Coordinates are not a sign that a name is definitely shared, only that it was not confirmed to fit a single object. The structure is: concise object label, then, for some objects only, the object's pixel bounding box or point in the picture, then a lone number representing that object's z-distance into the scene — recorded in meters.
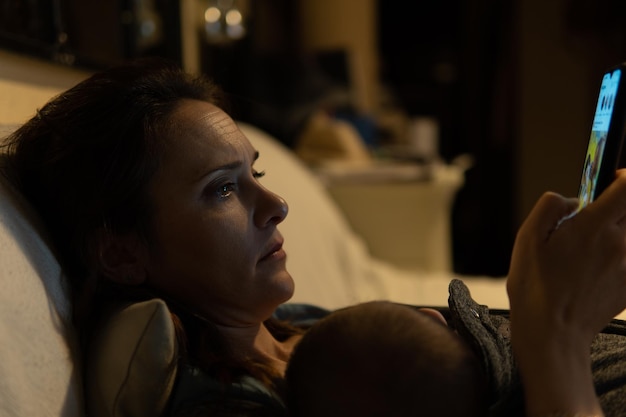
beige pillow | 0.74
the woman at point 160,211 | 0.86
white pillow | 0.73
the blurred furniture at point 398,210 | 2.62
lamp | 2.52
